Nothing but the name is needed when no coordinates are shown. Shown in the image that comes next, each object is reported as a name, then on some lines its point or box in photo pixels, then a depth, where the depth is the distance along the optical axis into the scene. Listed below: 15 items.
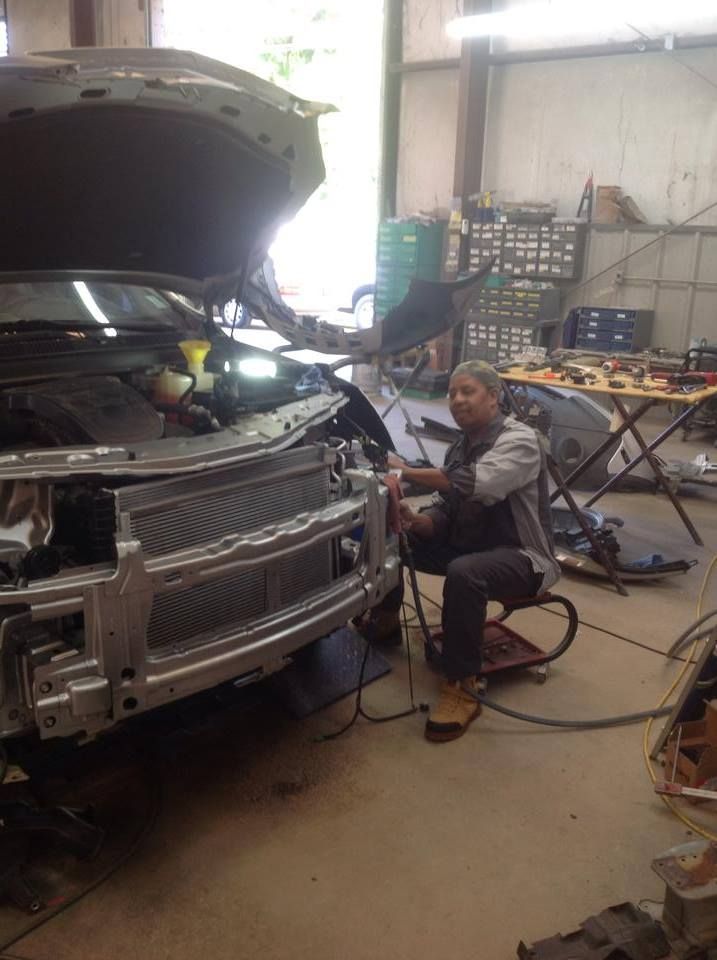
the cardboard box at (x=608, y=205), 7.50
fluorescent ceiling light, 6.47
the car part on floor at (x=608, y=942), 1.77
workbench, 3.88
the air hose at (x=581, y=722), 2.75
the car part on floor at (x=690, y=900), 1.80
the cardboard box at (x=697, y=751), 2.37
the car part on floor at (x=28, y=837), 1.97
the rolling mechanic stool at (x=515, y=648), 2.98
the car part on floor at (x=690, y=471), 5.16
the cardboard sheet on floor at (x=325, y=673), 2.83
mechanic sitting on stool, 2.75
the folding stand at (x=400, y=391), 5.13
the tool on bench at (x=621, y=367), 4.51
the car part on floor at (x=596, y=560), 3.93
